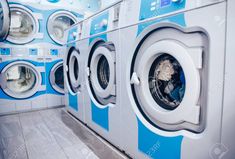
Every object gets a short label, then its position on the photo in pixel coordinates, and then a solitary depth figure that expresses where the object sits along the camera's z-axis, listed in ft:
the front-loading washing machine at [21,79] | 7.43
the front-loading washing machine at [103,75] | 3.78
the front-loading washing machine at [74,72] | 5.46
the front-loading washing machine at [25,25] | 7.59
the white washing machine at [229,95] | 1.84
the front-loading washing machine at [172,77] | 2.05
